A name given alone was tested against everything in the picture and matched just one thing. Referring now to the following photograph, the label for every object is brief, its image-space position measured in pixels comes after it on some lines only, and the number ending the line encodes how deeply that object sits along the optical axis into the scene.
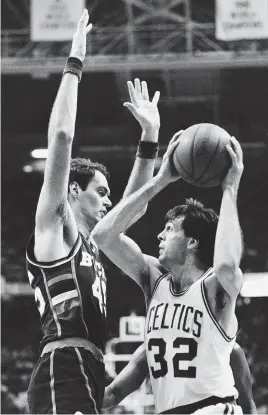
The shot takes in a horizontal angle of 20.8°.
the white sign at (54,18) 11.77
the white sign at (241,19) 11.75
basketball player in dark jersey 3.94
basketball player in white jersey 4.00
